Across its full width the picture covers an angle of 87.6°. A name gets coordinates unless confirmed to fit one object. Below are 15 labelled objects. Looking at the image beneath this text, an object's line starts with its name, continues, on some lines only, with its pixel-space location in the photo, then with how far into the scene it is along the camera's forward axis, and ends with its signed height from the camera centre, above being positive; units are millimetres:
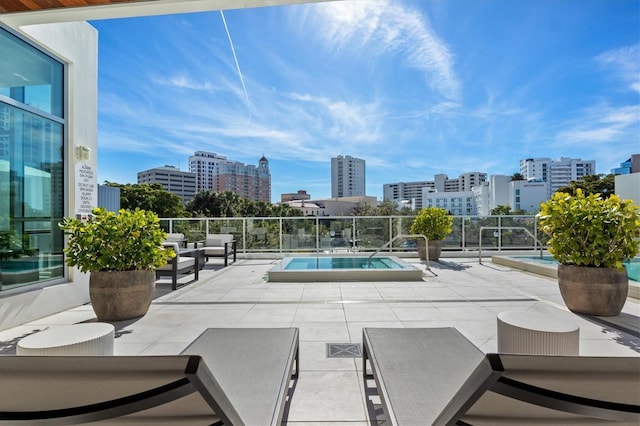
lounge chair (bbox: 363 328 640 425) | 847 -453
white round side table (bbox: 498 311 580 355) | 1927 -705
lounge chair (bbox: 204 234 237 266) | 8070 -751
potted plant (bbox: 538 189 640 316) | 3787 -363
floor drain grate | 2793 -1158
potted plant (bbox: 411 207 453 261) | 8789 -272
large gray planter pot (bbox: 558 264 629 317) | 3789 -842
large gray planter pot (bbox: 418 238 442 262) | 8891 -868
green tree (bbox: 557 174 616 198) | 36719 +3786
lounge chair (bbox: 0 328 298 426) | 844 -444
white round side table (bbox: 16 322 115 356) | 1766 -686
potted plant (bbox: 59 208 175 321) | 3742 -467
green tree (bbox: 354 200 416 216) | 33594 +748
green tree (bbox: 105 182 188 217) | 34125 +1883
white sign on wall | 4703 +411
